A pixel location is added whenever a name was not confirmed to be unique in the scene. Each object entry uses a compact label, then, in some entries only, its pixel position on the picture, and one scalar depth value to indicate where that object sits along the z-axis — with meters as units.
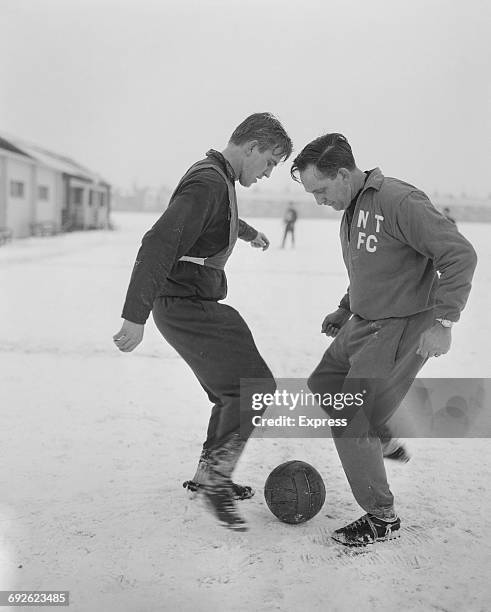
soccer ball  2.75
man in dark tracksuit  2.65
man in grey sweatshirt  2.56
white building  20.86
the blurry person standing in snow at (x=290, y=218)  19.28
